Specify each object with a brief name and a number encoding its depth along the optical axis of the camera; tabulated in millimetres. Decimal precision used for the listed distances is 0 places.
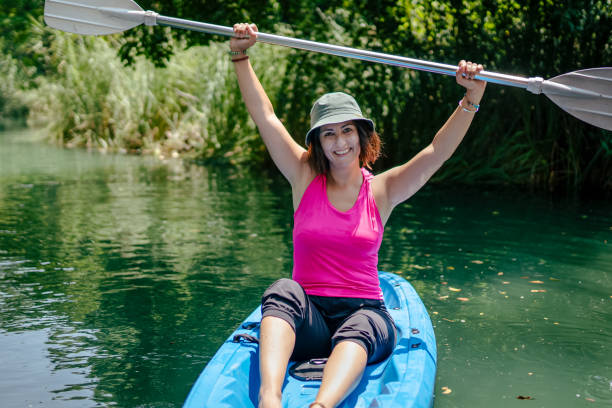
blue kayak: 2584
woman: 2828
